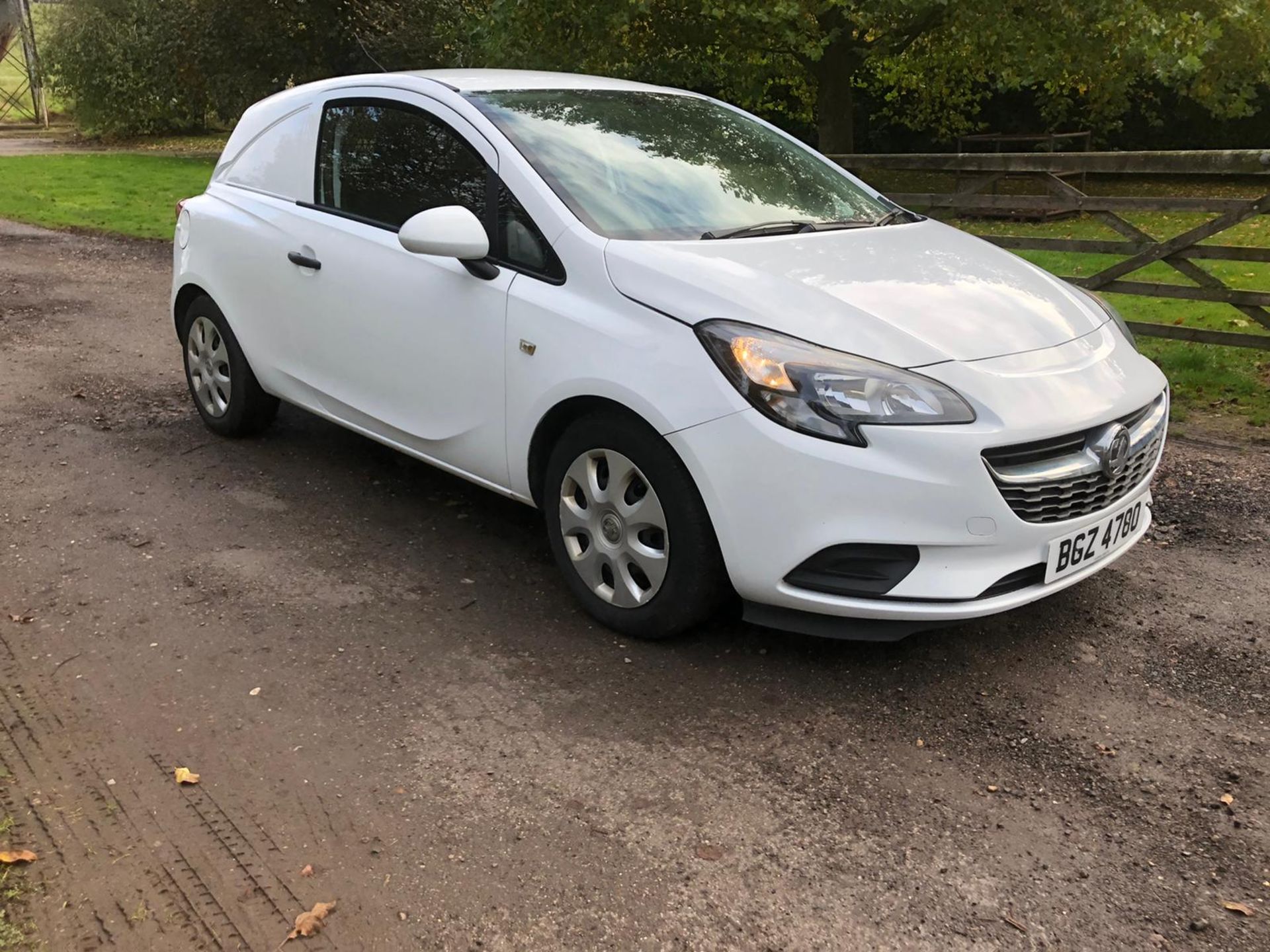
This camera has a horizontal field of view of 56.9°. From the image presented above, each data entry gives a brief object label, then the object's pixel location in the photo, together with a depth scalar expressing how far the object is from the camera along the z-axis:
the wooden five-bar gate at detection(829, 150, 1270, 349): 7.22
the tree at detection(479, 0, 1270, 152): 13.96
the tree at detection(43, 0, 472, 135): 22.27
